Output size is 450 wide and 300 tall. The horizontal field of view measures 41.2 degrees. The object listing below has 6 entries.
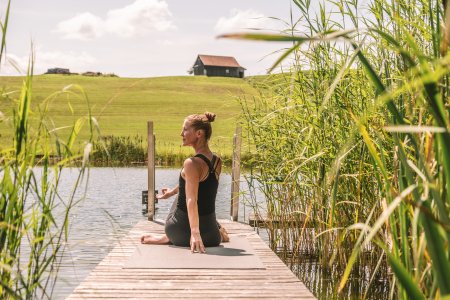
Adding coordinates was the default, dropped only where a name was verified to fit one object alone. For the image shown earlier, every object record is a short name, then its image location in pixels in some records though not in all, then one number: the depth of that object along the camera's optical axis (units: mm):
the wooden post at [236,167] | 8094
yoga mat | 4785
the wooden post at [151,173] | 8500
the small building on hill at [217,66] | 97962
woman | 5391
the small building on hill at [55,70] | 101312
